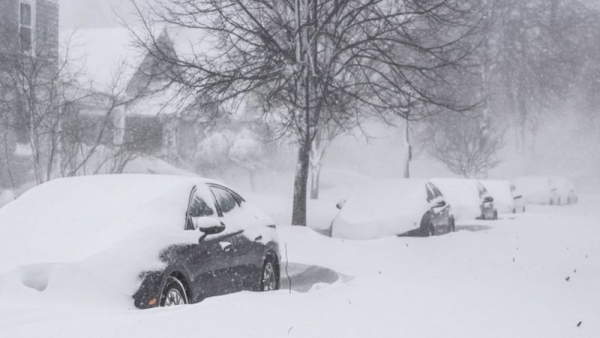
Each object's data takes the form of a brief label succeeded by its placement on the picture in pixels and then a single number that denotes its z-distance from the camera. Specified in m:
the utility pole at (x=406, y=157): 30.59
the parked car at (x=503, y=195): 26.84
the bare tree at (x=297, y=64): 15.23
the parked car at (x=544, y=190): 37.75
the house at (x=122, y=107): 27.98
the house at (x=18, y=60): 18.17
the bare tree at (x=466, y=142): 39.78
